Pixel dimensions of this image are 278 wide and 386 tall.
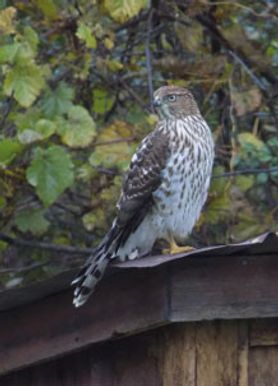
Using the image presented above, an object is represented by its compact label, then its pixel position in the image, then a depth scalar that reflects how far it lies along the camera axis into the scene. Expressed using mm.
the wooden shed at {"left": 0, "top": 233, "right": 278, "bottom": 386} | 8680
